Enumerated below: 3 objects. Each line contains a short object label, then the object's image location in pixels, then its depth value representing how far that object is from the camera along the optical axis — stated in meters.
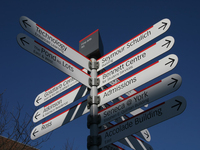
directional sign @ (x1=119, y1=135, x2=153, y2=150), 4.59
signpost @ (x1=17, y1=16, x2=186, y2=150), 3.79
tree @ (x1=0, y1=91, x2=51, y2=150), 6.01
